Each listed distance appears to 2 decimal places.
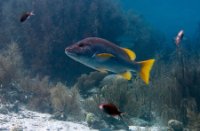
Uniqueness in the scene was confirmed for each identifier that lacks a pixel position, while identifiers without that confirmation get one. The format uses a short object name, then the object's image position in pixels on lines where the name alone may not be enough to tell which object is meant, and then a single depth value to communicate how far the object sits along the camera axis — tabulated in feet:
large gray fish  15.71
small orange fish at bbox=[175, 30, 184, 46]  27.43
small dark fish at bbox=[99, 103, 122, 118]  14.82
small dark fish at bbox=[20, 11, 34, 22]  25.33
